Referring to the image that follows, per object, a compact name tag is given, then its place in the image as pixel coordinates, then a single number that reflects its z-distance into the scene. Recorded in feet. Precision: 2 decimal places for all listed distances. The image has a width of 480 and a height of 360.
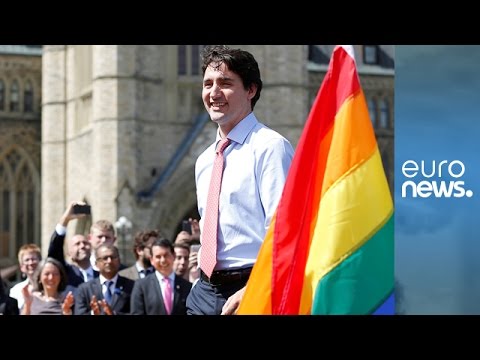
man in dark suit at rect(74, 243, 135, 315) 32.40
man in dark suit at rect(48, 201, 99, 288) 34.12
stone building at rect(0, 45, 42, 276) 144.66
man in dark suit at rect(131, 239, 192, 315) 31.89
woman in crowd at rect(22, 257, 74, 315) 31.65
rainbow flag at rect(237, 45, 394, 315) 12.71
